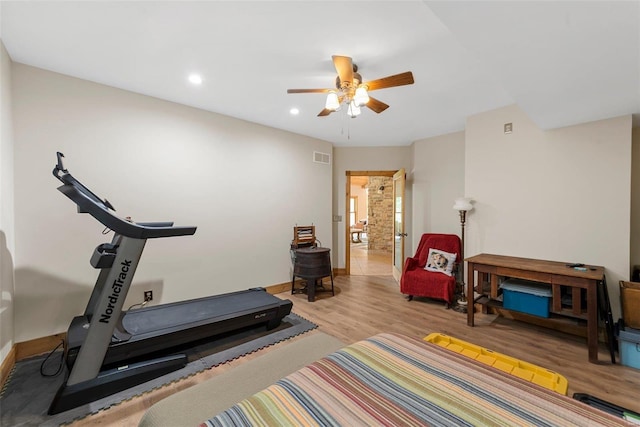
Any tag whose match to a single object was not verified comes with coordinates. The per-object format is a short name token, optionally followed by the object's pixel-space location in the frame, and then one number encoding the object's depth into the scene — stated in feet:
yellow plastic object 5.17
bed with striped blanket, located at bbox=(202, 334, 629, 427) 2.96
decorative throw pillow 12.44
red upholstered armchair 11.64
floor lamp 11.18
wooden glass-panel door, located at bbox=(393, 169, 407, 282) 15.44
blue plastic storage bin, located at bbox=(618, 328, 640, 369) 7.09
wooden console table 7.47
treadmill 5.81
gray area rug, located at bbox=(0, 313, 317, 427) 5.52
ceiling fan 6.63
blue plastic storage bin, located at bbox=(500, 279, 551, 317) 8.50
